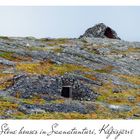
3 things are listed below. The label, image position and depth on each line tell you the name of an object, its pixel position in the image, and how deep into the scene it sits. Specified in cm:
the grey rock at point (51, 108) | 3891
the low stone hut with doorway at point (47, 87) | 4400
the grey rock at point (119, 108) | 4399
